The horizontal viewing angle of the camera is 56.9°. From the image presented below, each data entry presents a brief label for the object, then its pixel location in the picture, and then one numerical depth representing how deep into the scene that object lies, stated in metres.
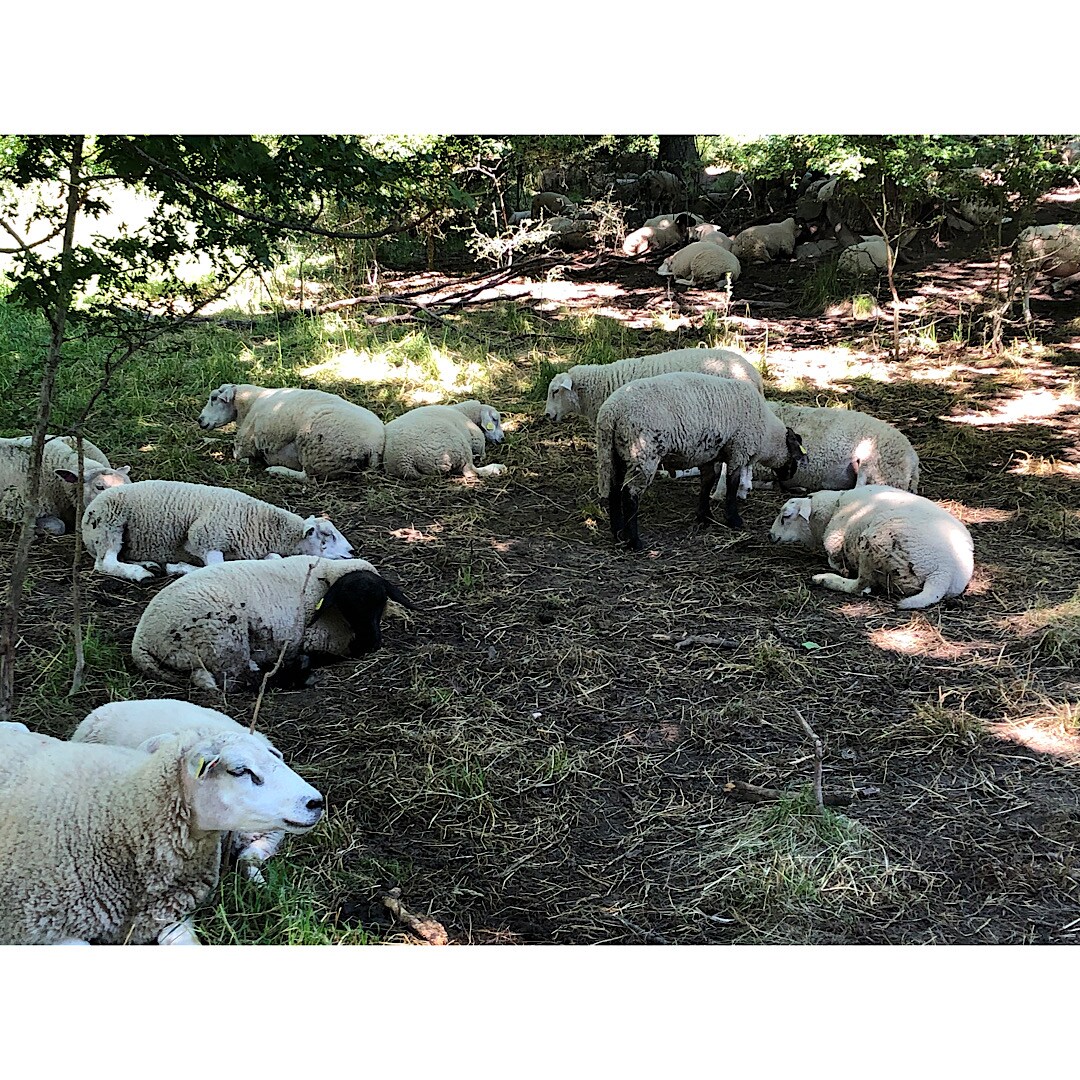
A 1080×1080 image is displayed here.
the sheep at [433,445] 7.67
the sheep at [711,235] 13.93
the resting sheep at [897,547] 5.46
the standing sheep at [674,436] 6.55
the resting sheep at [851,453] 7.35
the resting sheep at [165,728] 3.41
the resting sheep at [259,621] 4.71
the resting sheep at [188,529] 5.95
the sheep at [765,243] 13.87
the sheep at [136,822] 2.93
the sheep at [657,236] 14.34
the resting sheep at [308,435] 7.68
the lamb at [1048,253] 10.22
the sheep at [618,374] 8.08
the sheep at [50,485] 6.44
